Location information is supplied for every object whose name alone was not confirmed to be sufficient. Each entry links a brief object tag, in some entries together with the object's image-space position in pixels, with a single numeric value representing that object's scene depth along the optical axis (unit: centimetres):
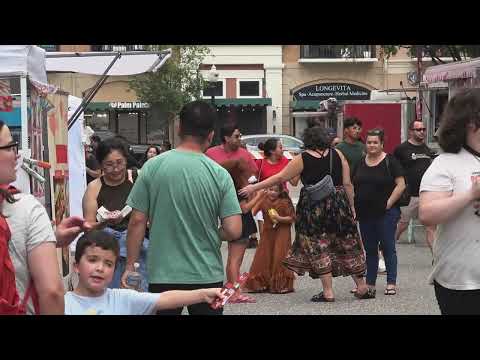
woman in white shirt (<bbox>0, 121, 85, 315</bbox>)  345
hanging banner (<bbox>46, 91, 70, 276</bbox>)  879
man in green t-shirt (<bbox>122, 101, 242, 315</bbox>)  514
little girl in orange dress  1012
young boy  401
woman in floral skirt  924
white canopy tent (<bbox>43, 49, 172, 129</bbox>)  1233
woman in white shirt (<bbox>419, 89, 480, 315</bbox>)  423
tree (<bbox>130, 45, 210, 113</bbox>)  4166
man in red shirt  945
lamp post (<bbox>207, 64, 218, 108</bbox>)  3194
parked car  3547
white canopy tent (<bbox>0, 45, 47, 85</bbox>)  728
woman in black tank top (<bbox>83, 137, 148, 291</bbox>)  624
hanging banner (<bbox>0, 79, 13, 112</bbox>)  713
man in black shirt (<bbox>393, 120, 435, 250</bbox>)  1170
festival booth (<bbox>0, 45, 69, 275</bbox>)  735
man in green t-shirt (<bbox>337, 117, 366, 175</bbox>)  1116
